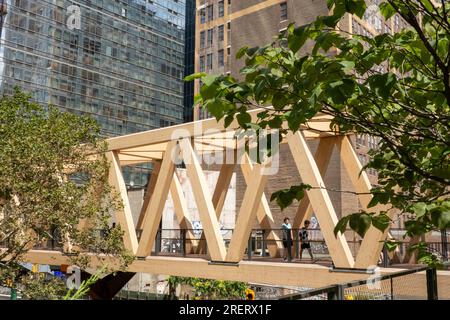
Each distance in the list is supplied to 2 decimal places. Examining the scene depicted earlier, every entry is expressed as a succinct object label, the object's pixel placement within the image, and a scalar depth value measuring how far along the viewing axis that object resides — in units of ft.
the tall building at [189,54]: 289.02
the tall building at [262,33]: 138.92
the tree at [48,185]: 59.31
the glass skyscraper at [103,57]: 211.82
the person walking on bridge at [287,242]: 51.60
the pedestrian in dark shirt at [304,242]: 52.21
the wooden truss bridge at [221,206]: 47.50
